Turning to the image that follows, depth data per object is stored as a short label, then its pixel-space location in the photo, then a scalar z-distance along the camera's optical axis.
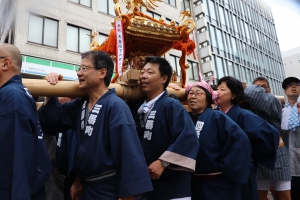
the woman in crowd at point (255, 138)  2.37
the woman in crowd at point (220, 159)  2.06
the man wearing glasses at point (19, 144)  1.22
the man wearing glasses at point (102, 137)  1.45
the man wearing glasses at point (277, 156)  2.78
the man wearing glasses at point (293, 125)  3.07
